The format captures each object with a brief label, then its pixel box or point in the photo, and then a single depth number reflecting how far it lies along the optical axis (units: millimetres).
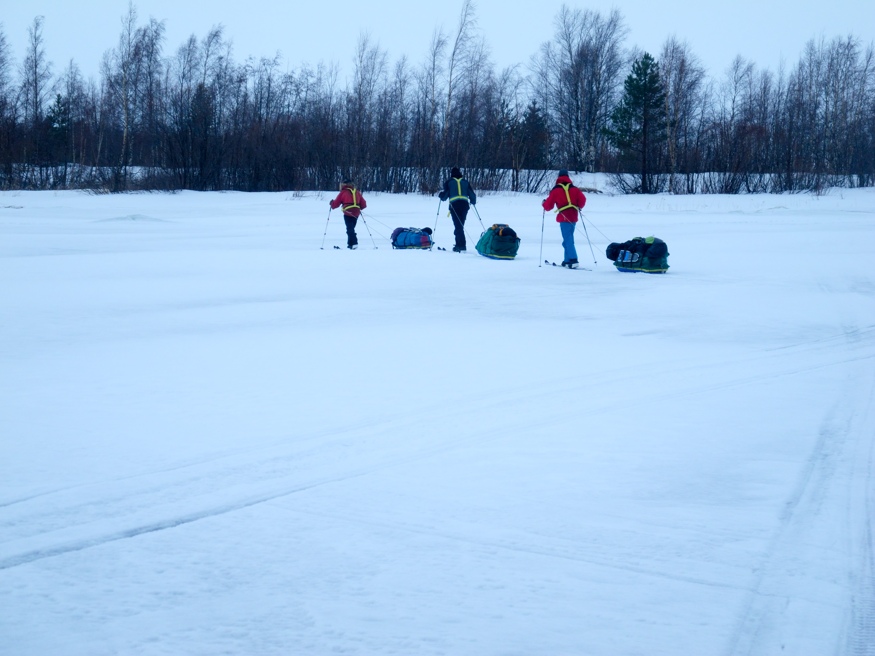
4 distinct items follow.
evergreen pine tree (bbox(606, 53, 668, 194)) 44059
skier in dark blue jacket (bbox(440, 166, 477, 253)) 17578
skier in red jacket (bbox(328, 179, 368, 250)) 17516
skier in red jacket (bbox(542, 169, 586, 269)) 14797
